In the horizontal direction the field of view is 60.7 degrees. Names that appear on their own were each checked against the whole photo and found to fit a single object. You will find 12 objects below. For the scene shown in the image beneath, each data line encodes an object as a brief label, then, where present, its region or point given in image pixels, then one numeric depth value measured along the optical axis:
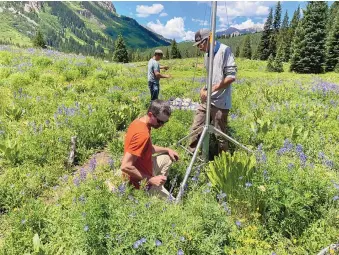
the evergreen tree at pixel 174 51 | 83.75
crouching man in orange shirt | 4.30
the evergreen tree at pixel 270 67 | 38.25
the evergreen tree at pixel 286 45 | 62.84
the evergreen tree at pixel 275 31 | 75.94
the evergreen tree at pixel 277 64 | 40.38
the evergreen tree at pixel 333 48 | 45.81
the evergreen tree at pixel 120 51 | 69.69
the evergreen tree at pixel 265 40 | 77.45
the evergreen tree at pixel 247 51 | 94.88
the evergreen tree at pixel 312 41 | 42.72
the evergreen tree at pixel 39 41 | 57.63
